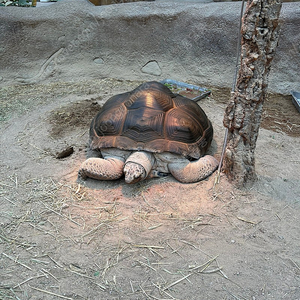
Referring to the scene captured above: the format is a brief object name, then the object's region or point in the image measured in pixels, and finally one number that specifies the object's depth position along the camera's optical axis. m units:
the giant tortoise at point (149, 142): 3.38
